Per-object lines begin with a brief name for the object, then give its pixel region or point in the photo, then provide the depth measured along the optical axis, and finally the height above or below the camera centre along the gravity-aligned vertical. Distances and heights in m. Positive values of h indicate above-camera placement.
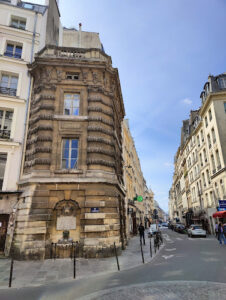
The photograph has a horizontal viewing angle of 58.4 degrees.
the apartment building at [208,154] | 25.42 +8.83
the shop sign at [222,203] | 16.55 +0.95
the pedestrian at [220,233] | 16.10 -1.38
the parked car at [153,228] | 25.14 -1.37
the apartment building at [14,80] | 12.47 +9.95
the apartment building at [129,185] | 24.22 +4.23
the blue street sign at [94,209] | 11.62 +0.50
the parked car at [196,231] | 23.97 -1.75
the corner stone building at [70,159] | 11.23 +3.58
